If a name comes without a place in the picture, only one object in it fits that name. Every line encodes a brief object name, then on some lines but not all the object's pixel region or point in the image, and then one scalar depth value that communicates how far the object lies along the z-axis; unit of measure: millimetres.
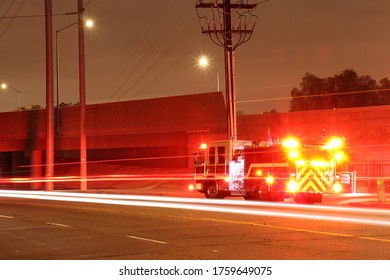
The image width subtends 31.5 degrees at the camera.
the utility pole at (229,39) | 35094
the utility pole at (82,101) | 42188
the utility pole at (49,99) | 44375
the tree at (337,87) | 71875
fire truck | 29672
